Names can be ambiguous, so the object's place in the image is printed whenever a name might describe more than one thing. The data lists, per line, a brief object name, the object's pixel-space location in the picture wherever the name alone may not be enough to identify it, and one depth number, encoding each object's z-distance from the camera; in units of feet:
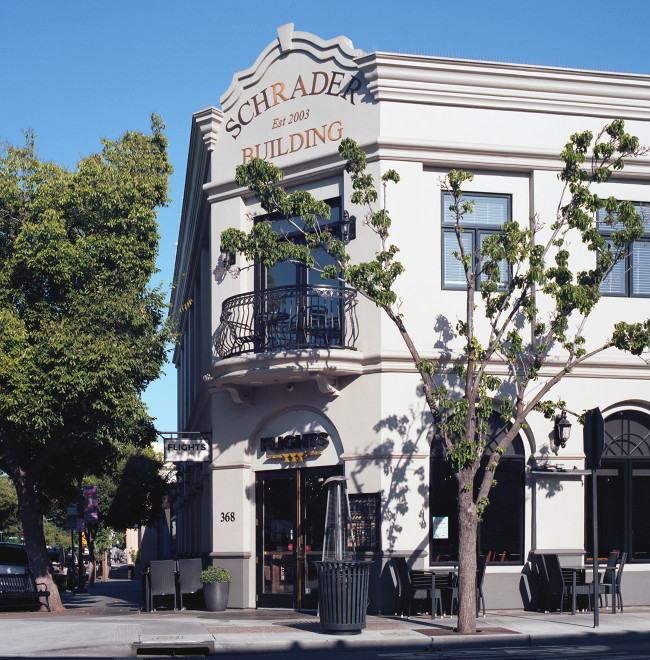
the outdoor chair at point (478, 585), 53.83
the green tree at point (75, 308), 58.44
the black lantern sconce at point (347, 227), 59.98
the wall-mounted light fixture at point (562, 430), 58.39
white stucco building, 58.03
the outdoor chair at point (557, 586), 54.75
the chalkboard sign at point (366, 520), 56.80
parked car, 80.84
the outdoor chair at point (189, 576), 61.31
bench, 64.44
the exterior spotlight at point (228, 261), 64.90
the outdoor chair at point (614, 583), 54.95
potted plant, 59.98
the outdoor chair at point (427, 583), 53.67
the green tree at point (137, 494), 146.92
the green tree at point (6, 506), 235.61
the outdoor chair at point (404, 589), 53.83
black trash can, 45.39
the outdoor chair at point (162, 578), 60.90
